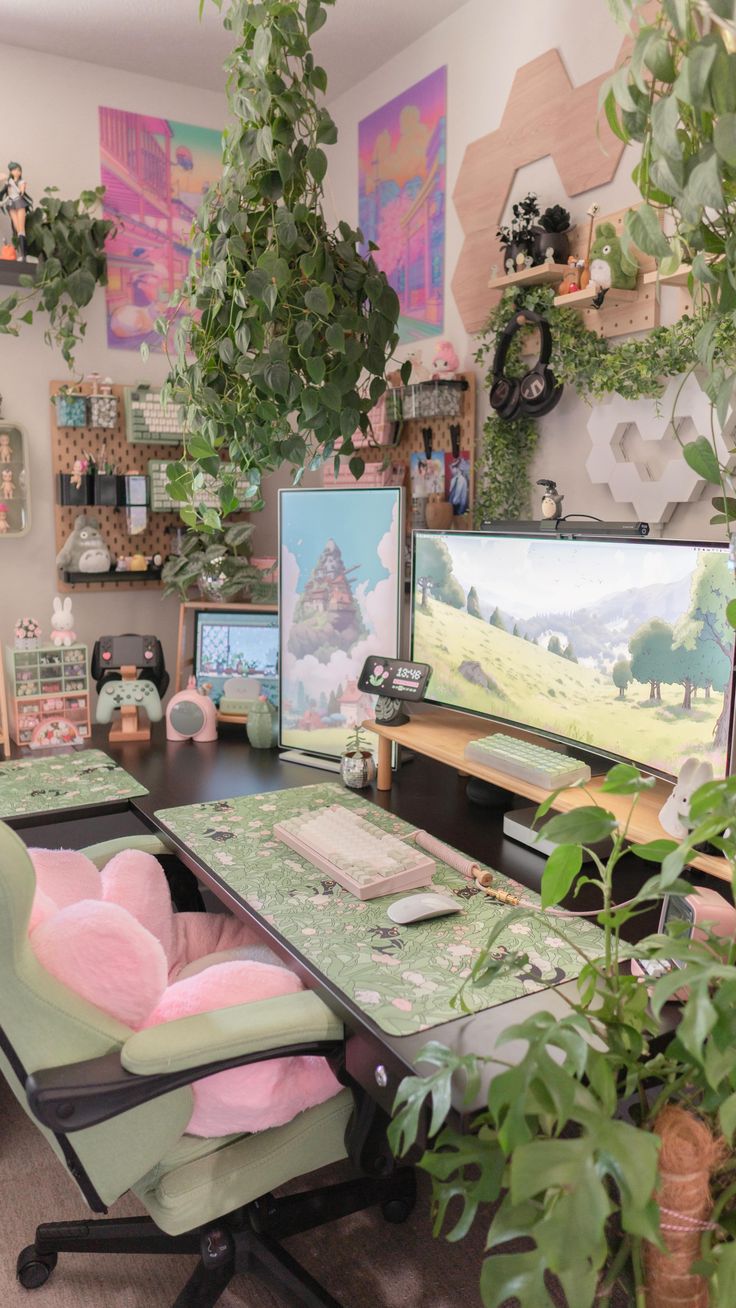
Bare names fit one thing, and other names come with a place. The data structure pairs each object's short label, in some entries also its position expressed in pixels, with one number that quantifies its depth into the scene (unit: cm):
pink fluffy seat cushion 122
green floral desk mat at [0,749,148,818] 190
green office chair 109
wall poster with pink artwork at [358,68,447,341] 265
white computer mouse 137
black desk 111
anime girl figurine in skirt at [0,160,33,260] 274
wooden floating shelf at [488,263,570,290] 206
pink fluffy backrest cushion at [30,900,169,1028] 114
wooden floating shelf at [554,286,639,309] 195
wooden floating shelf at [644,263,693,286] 165
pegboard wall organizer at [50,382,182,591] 305
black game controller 252
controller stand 244
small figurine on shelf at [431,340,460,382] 254
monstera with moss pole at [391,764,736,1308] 62
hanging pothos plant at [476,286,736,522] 185
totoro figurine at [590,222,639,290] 192
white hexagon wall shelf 187
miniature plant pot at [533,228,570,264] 211
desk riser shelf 139
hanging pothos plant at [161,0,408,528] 171
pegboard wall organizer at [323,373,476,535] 253
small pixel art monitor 256
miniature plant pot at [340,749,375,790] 201
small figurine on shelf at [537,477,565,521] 187
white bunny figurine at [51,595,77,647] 257
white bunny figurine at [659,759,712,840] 131
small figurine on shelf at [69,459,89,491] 298
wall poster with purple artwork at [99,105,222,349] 302
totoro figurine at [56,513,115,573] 301
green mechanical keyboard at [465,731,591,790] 160
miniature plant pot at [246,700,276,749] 237
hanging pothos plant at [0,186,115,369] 280
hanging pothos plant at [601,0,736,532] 75
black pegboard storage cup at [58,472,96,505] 301
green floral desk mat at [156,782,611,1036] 118
